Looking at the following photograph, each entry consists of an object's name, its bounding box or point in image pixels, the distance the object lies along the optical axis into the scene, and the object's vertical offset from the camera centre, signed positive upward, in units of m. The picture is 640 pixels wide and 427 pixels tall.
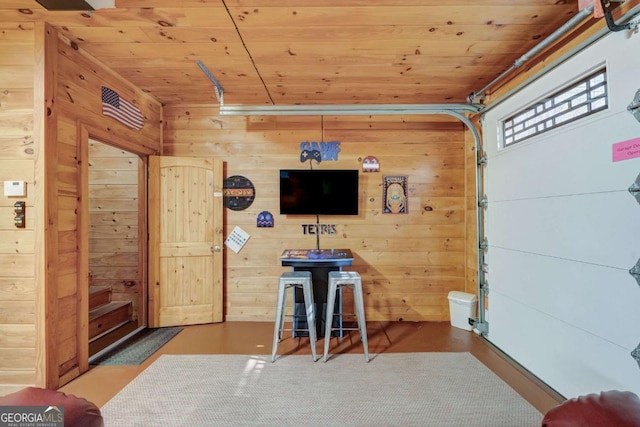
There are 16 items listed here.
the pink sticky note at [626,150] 1.71 +0.38
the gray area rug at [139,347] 2.88 -1.31
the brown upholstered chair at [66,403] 0.99 -0.61
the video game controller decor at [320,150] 3.93 +0.88
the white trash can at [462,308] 3.53 -1.07
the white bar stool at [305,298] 2.86 -0.77
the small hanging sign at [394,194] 3.93 +0.31
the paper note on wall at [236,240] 3.92 -0.26
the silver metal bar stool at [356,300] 2.85 -0.77
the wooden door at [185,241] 3.71 -0.25
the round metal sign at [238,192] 3.93 +0.35
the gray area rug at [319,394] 2.05 -1.33
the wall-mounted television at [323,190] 3.82 +0.36
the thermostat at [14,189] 2.28 +0.24
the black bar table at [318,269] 3.14 -0.56
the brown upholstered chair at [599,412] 0.90 -0.60
